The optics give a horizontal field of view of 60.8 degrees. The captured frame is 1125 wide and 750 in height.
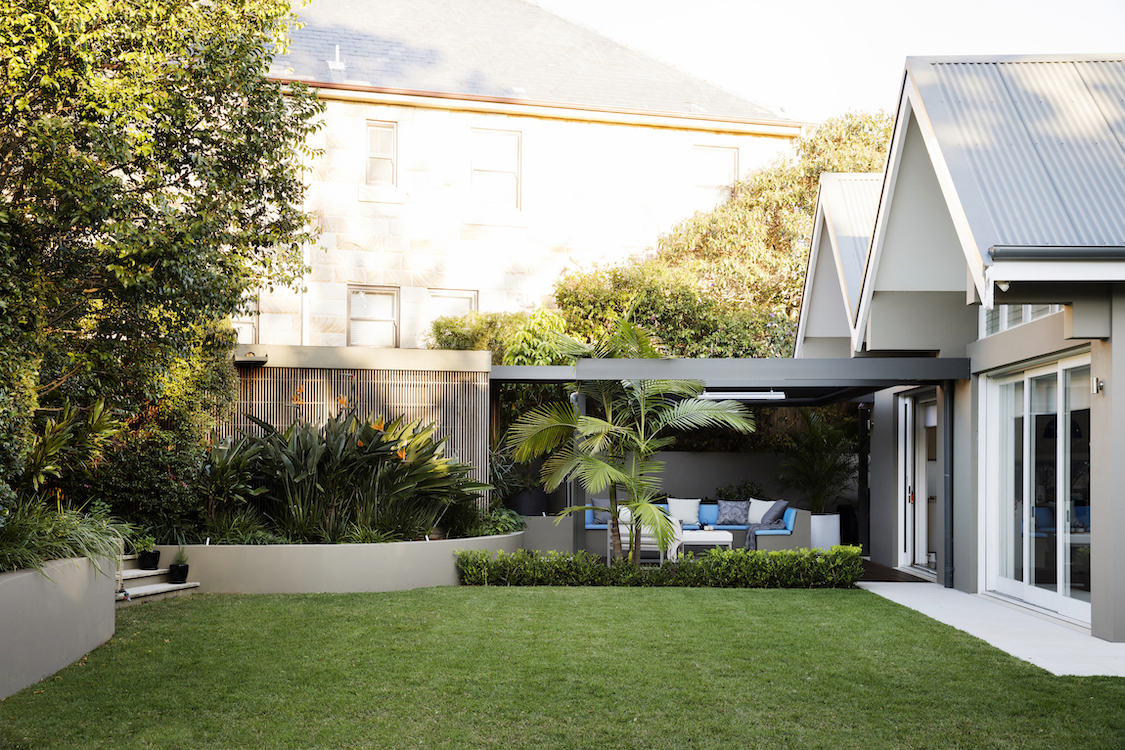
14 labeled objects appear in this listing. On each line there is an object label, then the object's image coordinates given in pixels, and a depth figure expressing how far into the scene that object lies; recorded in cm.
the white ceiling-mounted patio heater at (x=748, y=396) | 1306
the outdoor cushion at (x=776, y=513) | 1342
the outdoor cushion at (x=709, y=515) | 1484
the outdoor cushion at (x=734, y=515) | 1477
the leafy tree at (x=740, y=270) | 1803
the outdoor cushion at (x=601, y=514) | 1338
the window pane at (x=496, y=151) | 1905
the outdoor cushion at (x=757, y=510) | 1443
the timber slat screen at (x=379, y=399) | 1163
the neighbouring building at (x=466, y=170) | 1836
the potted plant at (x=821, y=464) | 1611
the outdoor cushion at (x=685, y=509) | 1495
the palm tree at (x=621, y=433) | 1036
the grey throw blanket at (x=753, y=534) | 1302
